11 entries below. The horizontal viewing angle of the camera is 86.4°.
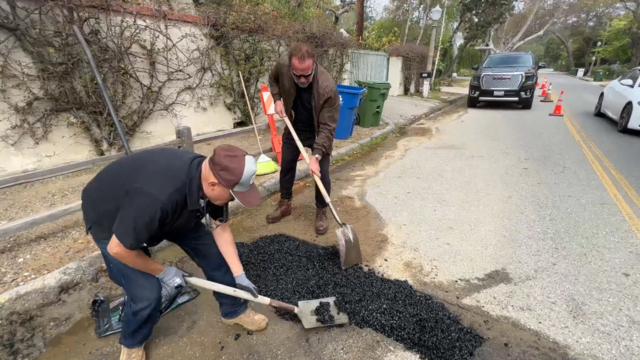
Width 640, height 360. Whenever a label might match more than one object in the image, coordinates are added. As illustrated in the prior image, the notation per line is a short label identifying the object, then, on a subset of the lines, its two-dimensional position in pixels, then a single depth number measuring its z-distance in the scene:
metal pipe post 4.11
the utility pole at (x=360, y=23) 10.77
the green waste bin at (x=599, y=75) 31.44
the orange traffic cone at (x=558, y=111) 9.93
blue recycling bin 6.40
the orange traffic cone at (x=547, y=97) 13.29
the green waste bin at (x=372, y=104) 7.44
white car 7.11
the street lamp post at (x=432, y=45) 13.82
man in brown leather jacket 3.10
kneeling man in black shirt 1.57
